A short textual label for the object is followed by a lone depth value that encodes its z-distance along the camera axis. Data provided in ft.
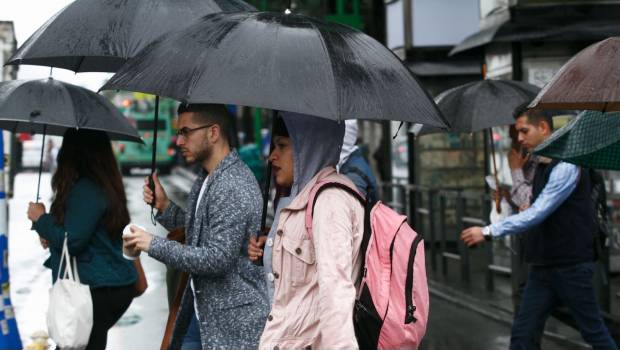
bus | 146.92
